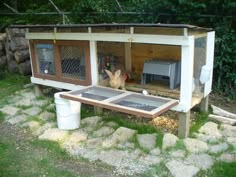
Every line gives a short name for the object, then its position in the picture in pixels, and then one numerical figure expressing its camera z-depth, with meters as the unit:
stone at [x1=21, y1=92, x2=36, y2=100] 5.27
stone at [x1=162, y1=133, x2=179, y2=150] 3.38
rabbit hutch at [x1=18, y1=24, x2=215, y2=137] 3.31
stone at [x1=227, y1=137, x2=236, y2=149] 3.40
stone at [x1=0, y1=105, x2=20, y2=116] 4.61
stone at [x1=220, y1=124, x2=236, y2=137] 3.64
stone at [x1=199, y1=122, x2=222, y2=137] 3.68
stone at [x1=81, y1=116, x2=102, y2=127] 4.06
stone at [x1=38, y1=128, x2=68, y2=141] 3.70
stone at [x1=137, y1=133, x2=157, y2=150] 3.42
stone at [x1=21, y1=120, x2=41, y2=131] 4.07
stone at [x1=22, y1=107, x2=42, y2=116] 4.56
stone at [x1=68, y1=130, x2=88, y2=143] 3.64
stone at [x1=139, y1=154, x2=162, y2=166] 3.12
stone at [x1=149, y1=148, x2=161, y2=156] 3.29
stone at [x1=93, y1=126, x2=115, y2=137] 3.75
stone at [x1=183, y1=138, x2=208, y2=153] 3.30
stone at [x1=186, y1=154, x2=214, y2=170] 3.02
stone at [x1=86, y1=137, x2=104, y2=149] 3.49
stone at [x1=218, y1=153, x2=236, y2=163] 3.11
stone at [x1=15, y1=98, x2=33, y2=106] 4.95
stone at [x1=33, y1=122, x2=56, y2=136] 3.93
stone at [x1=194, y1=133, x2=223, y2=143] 3.49
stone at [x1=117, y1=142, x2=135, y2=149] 3.43
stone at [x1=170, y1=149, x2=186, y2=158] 3.20
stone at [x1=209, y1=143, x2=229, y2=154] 3.28
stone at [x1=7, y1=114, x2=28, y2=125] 4.30
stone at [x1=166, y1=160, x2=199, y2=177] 2.89
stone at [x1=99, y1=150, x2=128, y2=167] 3.15
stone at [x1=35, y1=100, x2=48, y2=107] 4.92
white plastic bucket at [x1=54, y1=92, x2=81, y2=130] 3.81
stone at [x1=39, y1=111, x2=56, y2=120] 4.35
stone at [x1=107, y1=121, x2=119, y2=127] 3.96
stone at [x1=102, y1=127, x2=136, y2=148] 3.51
